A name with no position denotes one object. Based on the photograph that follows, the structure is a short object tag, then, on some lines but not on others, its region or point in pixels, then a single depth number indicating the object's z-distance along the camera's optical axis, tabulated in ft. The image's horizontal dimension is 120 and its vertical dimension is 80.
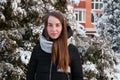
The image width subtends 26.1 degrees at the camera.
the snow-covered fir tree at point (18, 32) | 13.56
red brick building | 95.16
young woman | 7.21
